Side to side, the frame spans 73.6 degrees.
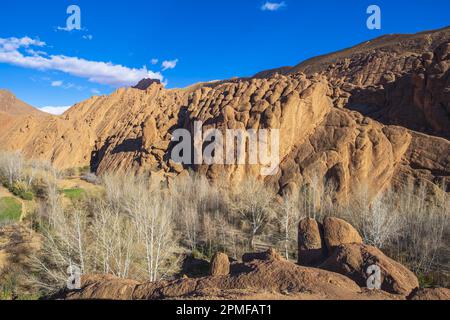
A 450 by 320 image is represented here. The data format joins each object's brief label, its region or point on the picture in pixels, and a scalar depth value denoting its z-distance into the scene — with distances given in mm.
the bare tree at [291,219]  26967
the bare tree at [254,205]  30594
